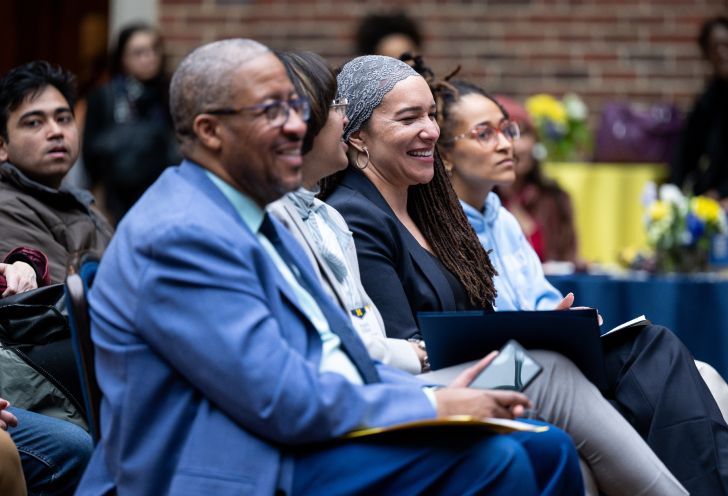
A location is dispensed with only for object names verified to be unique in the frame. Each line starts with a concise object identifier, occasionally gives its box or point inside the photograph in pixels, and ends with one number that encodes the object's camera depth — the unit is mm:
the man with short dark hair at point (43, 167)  8266
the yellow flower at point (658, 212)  12641
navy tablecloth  11680
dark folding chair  5715
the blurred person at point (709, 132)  15516
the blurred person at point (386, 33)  15437
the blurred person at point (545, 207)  14422
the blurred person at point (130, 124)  14703
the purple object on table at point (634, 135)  16391
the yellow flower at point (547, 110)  15281
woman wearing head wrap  7559
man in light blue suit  5234
